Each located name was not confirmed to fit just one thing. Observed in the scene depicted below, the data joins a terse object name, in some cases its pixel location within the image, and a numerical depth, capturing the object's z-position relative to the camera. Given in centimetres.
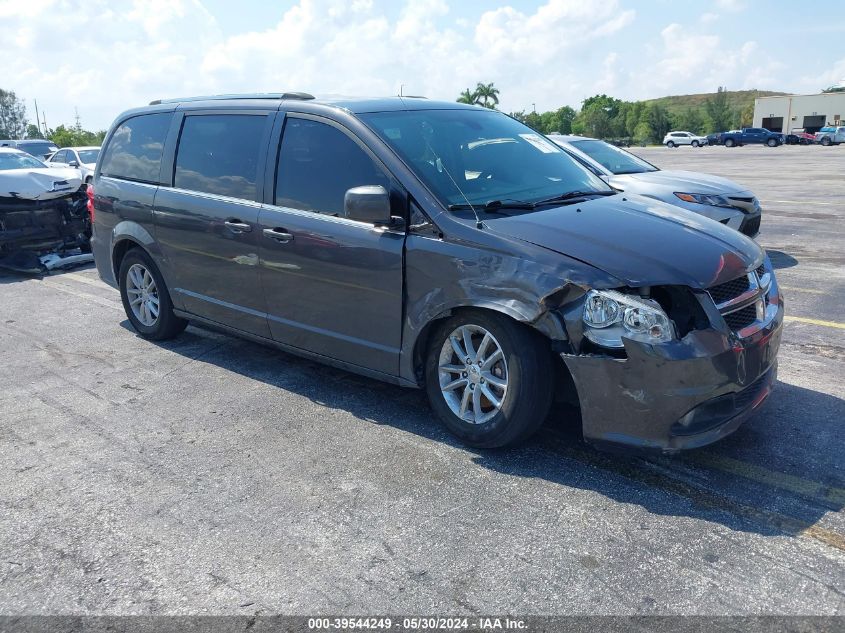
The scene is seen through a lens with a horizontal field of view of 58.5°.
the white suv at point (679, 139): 7319
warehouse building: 8650
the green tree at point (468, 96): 8880
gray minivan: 358
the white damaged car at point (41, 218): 1009
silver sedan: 877
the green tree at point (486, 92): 9100
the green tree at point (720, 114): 10381
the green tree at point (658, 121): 9550
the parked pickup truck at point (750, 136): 6079
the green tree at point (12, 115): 10705
